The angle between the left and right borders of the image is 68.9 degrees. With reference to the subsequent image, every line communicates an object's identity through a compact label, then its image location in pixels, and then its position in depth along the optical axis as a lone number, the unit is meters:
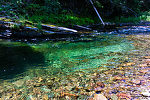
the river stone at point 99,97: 2.11
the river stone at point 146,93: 2.07
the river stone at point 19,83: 2.63
